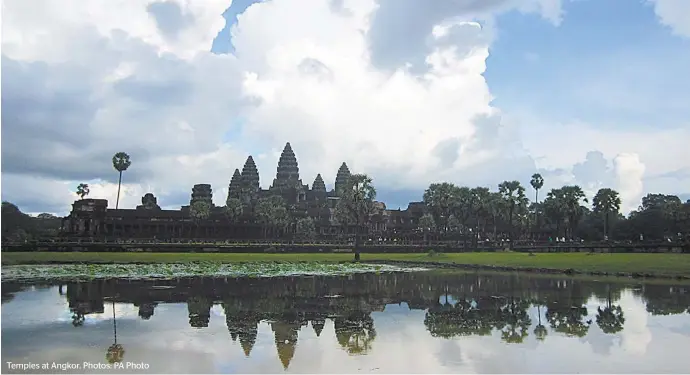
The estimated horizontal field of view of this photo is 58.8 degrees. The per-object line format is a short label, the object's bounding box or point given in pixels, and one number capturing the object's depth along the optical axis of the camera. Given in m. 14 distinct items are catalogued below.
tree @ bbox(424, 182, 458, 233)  85.19
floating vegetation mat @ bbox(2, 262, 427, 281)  32.94
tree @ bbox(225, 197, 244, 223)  109.62
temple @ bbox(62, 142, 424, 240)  100.38
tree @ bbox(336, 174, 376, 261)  60.57
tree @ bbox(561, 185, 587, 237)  86.38
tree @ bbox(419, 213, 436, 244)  119.88
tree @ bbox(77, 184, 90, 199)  103.11
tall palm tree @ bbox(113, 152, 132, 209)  93.06
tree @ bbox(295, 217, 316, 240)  109.38
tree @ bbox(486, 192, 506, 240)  88.79
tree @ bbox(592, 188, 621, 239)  90.38
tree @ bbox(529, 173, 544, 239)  99.06
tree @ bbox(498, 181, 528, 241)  84.62
